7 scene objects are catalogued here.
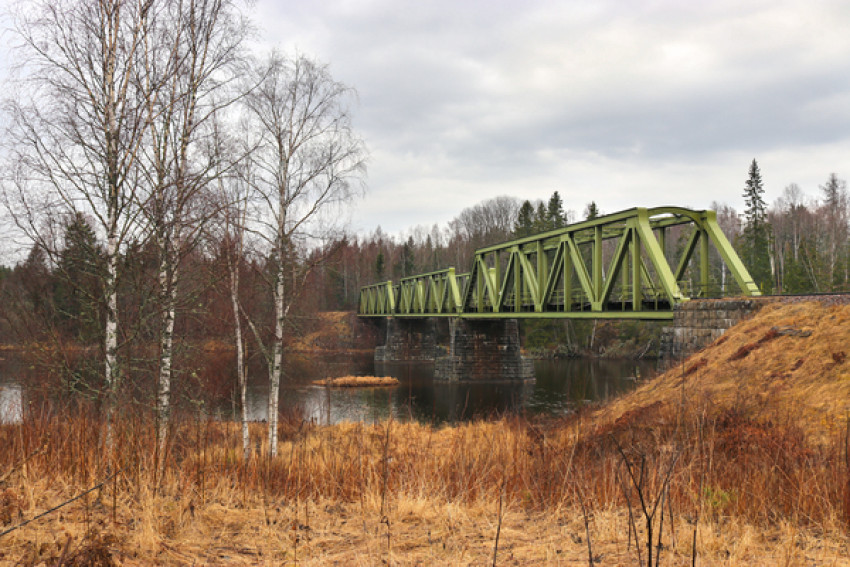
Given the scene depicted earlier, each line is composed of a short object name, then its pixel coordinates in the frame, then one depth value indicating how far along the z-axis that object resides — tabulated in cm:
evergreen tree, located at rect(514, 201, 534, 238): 7550
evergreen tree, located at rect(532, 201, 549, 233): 7275
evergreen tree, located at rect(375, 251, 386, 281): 9088
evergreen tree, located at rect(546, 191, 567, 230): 7634
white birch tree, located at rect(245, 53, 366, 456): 1473
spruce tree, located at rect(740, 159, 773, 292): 5472
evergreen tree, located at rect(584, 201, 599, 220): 7594
